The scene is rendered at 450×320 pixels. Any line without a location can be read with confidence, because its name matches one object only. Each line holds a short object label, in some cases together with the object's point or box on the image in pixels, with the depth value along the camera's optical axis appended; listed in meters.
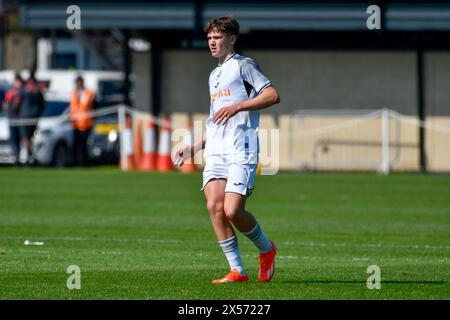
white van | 38.16
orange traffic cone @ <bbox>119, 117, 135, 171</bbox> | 30.66
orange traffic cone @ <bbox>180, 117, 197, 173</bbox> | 30.35
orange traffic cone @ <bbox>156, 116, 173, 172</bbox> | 30.45
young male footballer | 10.41
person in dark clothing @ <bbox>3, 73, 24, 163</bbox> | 31.56
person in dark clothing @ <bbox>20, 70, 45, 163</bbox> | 31.56
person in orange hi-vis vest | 31.83
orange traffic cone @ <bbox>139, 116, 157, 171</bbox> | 30.77
